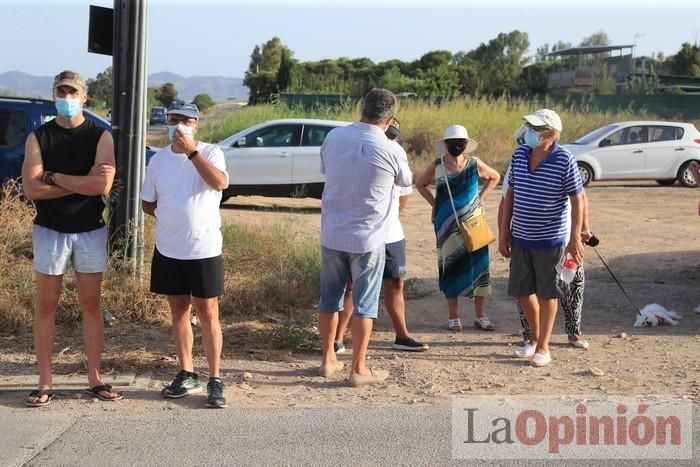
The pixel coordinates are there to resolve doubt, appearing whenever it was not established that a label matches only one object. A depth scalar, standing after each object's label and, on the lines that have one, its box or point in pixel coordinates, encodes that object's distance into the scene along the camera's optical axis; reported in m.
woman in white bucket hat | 7.84
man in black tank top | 5.72
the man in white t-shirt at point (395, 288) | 7.09
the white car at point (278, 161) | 16.38
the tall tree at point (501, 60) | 57.03
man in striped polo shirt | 6.78
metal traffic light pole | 8.09
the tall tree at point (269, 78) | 52.94
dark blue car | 12.40
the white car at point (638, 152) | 20.45
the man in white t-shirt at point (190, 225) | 5.84
